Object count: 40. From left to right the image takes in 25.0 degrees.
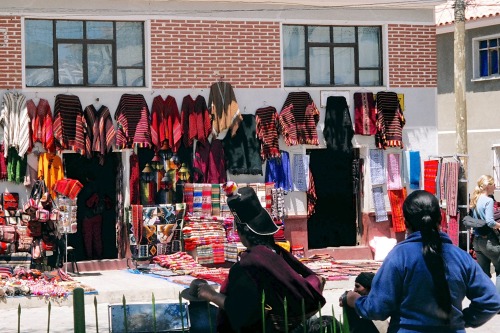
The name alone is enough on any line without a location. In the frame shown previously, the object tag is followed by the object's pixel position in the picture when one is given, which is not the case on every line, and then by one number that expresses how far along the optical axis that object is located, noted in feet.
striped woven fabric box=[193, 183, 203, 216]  66.39
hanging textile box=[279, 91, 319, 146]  68.90
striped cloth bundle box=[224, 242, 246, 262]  65.46
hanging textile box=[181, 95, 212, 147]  66.59
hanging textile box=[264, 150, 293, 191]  69.31
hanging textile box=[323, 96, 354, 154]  70.79
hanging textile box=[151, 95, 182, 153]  65.77
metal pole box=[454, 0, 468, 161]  79.45
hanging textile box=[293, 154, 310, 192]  69.92
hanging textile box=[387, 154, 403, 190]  72.95
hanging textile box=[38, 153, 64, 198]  63.10
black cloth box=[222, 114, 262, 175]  68.13
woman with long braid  18.83
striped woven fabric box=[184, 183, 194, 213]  66.39
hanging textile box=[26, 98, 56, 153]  63.00
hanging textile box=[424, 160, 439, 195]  71.92
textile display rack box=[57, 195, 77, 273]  60.64
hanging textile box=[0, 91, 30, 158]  62.49
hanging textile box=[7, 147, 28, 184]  62.80
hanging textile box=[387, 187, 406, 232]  72.54
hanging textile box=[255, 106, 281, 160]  68.54
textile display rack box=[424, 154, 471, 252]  68.33
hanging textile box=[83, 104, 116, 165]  64.54
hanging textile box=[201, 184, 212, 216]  66.54
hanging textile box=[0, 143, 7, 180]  62.75
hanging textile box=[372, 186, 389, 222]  72.28
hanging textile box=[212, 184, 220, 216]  66.85
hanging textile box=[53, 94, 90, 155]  63.41
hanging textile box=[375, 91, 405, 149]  71.97
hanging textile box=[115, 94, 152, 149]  65.05
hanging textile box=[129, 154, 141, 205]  65.51
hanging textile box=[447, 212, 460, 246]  68.59
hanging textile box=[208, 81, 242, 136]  67.36
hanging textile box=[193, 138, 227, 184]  67.05
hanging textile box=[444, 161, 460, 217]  68.33
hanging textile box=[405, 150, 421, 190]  73.45
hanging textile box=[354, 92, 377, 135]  71.46
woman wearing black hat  19.80
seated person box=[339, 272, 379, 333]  19.75
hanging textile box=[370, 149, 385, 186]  72.23
